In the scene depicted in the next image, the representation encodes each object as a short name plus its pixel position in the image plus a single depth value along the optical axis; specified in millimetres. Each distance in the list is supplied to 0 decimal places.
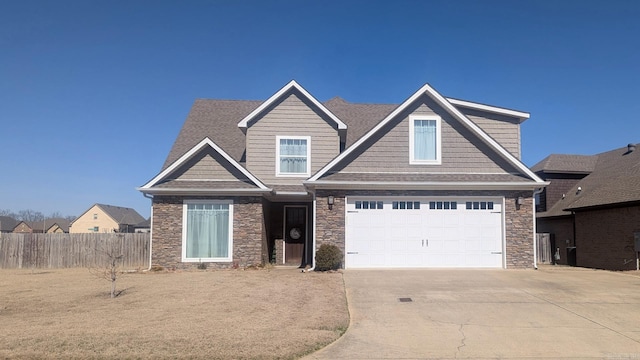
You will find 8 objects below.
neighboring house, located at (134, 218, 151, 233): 67750
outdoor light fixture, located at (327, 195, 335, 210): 16562
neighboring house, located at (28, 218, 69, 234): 78075
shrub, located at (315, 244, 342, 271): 15859
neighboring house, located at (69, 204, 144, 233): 70688
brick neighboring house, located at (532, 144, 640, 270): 19359
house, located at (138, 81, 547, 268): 16625
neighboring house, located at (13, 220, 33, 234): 78500
